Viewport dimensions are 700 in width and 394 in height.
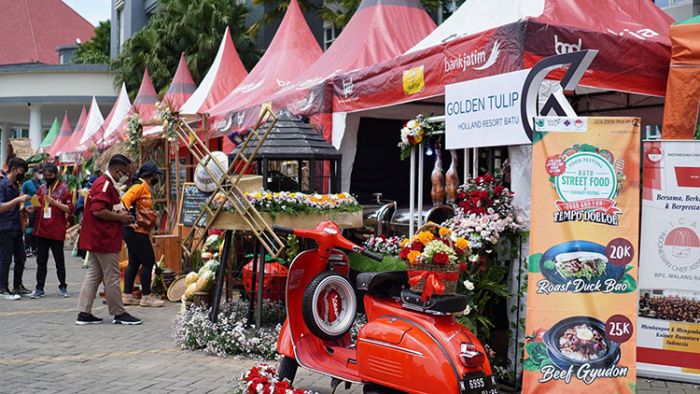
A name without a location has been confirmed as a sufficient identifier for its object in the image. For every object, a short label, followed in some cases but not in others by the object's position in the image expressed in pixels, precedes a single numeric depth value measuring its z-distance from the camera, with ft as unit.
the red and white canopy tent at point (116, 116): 84.60
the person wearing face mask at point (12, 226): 33.27
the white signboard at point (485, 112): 18.62
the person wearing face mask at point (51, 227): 33.83
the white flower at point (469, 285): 17.66
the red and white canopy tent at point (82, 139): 93.53
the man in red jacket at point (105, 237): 26.55
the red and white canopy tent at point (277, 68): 43.37
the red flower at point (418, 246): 15.40
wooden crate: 36.96
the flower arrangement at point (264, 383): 16.19
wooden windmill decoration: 21.77
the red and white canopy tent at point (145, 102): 73.69
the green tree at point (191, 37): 87.97
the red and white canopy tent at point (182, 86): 65.00
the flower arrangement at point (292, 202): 22.50
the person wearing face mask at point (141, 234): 31.09
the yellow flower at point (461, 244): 16.40
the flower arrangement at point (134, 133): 43.24
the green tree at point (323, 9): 62.81
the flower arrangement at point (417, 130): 22.63
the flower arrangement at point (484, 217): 18.60
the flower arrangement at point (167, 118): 26.69
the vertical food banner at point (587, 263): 16.03
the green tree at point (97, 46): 167.84
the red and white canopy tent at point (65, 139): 109.19
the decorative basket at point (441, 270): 14.88
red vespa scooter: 13.84
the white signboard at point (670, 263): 19.79
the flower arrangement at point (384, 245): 22.03
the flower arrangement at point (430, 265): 14.71
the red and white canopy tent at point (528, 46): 21.02
